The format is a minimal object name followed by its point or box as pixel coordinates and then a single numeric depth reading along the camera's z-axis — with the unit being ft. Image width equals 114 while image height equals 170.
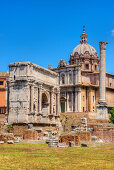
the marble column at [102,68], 165.58
